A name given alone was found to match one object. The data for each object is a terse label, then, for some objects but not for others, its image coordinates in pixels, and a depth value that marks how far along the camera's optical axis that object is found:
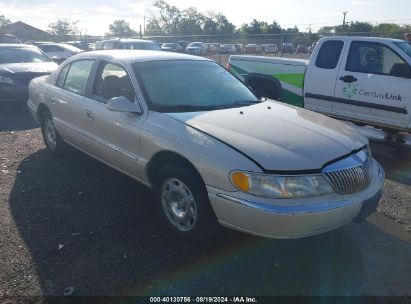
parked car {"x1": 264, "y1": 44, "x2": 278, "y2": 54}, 22.66
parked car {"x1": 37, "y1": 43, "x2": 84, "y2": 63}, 19.56
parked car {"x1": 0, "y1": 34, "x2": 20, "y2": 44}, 23.72
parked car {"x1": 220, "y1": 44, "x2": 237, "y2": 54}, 34.51
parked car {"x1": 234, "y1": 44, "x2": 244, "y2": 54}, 31.28
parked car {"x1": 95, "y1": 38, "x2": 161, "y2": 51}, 13.90
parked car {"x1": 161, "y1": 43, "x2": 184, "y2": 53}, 35.16
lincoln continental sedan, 2.91
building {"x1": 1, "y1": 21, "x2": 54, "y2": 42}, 58.03
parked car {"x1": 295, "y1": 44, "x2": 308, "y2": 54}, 24.17
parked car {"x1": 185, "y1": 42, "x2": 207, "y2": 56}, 35.44
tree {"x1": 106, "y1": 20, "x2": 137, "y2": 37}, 95.85
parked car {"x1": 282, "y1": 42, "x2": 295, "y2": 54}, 22.75
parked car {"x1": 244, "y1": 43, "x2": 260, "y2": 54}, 26.28
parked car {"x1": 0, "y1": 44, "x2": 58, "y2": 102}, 8.98
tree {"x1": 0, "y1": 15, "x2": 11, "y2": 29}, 87.12
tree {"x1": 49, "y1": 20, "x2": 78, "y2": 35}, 85.95
